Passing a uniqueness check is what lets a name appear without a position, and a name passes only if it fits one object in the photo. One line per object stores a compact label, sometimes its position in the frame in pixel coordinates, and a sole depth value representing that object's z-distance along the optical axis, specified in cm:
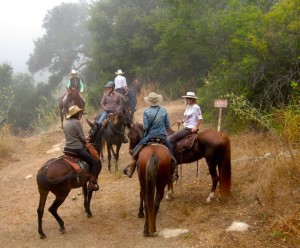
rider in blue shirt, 685
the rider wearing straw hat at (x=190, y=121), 809
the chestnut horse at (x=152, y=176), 619
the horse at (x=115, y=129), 1010
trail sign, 954
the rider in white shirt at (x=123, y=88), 1491
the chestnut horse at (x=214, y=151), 740
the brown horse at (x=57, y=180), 675
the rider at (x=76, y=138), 715
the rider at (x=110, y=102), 1138
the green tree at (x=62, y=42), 3632
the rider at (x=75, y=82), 1541
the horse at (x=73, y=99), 1326
